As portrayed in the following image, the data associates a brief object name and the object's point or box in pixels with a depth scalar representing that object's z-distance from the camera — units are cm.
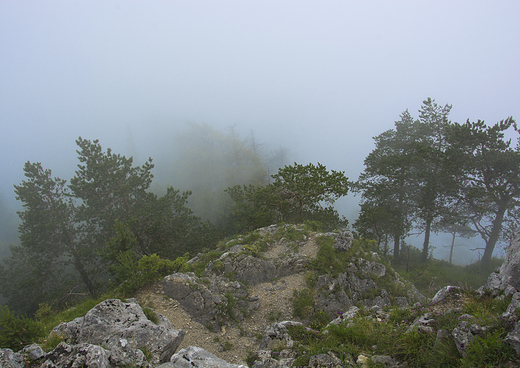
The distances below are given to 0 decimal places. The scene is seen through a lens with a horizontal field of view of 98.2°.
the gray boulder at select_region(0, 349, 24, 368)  409
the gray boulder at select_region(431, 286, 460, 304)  636
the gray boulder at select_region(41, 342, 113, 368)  416
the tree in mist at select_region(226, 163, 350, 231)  1731
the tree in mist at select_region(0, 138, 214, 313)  2045
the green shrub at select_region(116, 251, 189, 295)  927
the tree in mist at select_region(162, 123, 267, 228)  5554
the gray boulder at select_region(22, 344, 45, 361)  446
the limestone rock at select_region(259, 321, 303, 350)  648
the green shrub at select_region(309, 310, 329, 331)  942
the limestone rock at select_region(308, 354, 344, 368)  504
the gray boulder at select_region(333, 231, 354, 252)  1357
